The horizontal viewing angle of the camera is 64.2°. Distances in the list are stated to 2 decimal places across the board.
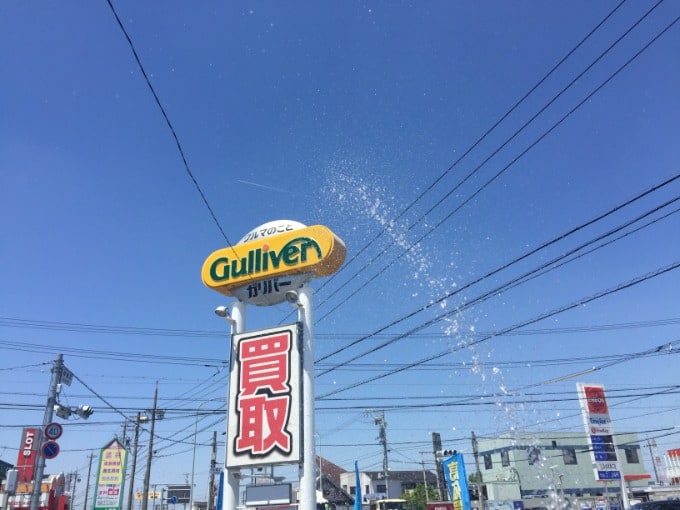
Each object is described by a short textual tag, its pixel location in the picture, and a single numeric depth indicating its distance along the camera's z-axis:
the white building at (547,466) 46.81
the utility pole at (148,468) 32.66
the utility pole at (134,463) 34.34
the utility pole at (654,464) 49.62
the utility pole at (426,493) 48.44
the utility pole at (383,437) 47.12
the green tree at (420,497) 52.67
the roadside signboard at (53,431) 20.67
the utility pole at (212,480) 37.42
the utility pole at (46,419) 19.28
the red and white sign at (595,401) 32.97
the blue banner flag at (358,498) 22.71
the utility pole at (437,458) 44.03
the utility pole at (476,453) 36.78
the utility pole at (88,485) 65.74
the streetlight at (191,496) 47.78
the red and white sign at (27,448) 41.12
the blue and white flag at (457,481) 16.48
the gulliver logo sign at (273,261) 11.70
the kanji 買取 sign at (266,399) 10.74
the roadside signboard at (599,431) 31.75
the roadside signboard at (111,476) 25.99
